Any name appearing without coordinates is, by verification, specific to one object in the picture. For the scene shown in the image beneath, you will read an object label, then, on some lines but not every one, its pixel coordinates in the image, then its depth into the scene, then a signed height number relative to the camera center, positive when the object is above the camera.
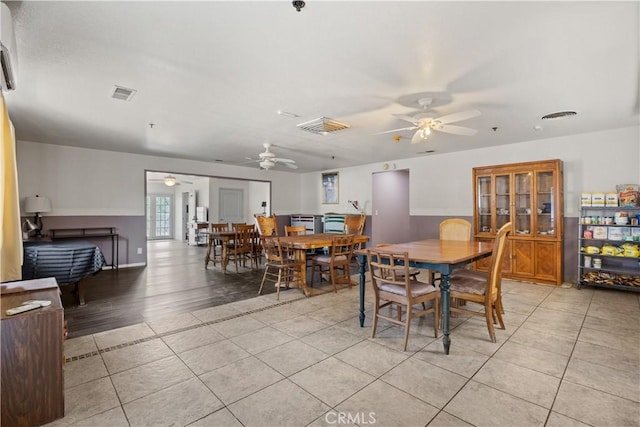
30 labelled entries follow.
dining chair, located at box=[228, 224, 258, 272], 5.92 -0.56
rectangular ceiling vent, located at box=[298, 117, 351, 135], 3.93 +1.20
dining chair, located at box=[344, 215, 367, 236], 5.60 -0.22
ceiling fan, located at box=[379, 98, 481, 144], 2.96 +0.95
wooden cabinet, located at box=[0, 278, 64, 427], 1.62 -0.83
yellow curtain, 2.17 -0.01
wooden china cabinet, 4.73 -0.01
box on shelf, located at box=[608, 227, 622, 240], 4.33 -0.31
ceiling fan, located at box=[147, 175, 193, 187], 9.44 +1.11
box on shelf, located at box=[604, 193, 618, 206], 4.29 +0.18
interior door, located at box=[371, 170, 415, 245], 7.72 +0.16
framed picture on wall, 8.48 +0.74
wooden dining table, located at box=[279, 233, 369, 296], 4.18 -0.43
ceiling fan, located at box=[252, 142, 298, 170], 5.18 +0.97
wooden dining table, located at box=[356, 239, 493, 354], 2.50 -0.39
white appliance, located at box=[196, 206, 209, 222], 9.94 +0.02
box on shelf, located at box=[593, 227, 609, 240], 4.44 -0.31
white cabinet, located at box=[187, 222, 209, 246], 10.09 -0.65
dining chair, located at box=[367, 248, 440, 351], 2.58 -0.71
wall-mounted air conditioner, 1.70 +1.02
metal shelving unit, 4.27 -0.53
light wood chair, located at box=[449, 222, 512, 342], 2.68 -0.69
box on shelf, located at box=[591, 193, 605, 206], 4.38 +0.19
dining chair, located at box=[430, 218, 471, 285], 4.07 -0.24
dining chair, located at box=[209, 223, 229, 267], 6.59 -0.32
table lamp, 5.12 +0.16
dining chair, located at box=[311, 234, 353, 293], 4.36 -0.68
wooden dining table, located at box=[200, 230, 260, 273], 5.99 -0.50
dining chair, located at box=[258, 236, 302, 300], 4.27 -0.69
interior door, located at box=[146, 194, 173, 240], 11.94 -0.06
